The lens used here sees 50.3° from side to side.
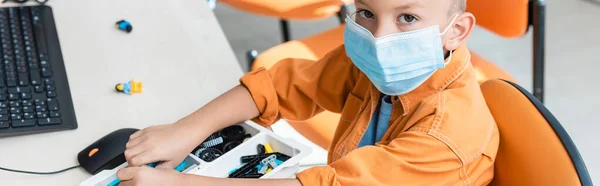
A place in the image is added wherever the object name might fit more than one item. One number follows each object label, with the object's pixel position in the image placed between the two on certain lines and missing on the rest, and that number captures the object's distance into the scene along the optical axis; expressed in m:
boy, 0.84
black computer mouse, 0.95
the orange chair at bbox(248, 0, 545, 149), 1.40
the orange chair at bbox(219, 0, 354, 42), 1.94
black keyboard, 1.04
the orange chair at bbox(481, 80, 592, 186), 0.83
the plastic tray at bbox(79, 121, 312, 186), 0.87
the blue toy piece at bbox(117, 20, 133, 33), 1.30
